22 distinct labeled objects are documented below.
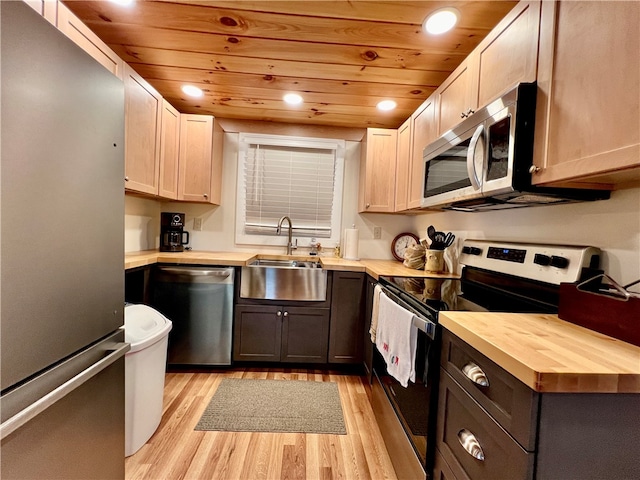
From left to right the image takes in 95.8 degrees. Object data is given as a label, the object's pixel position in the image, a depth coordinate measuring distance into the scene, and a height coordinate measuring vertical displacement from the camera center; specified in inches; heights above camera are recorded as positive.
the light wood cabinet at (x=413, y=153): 74.9 +24.8
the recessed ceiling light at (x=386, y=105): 88.9 +41.1
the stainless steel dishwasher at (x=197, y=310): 88.6 -25.7
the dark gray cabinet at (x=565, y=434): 23.6 -15.8
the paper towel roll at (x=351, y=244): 108.2 -3.8
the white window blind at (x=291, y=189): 113.3 +16.8
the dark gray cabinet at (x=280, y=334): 91.9 -33.0
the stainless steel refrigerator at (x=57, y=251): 25.5 -3.3
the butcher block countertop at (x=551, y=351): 22.7 -9.9
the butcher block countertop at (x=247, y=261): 77.1 -9.7
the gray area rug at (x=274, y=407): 67.4 -45.5
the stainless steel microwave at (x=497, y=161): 40.2 +13.0
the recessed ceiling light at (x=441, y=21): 51.9 +40.8
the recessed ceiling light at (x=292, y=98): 87.1 +41.1
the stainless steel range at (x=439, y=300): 41.4 -10.4
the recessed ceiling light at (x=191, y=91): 85.4 +41.2
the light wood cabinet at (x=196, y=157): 98.1 +23.8
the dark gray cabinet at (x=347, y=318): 91.5 -26.7
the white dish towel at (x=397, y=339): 46.0 -18.5
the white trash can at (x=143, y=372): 55.0 -29.6
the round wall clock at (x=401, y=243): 114.2 -2.7
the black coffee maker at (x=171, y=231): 100.3 -1.8
